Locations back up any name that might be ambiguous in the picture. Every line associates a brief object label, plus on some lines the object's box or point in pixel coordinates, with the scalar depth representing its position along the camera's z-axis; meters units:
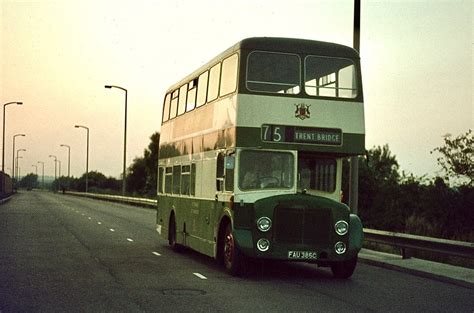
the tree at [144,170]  107.88
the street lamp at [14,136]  104.65
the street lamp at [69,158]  123.30
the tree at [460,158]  27.84
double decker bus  13.45
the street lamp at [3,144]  66.09
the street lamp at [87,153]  91.84
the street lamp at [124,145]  59.56
